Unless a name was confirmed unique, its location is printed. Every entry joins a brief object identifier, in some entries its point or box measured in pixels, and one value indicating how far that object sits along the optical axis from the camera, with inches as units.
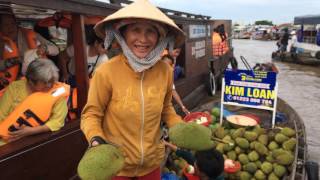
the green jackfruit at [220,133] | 121.5
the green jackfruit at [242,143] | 111.6
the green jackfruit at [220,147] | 111.8
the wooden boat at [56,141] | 78.7
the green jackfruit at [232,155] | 109.1
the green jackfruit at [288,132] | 119.9
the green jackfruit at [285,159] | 103.0
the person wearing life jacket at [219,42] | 320.1
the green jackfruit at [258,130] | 120.1
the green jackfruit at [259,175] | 102.5
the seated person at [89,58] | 120.3
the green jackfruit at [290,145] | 111.9
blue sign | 136.3
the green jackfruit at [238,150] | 110.9
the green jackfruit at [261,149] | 109.7
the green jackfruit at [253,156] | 107.8
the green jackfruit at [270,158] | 107.4
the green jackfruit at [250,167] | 104.5
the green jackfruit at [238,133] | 116.6
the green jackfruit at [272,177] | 100.9
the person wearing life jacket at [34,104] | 83.4
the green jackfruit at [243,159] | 106.9
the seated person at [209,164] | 77.5
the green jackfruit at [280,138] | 116.3
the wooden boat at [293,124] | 99.5
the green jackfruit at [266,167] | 103.3
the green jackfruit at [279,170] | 101.8
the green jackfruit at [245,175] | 102.4
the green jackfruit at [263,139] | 114.2
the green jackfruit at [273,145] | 112.9
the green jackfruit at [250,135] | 115.2
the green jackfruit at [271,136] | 118.4
